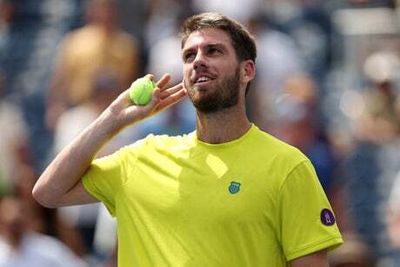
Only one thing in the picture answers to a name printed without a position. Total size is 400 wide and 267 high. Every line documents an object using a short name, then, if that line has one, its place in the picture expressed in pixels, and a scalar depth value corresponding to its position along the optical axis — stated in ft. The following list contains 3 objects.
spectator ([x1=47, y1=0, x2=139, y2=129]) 77.30
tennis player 37.35
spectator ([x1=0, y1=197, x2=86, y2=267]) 58.76
